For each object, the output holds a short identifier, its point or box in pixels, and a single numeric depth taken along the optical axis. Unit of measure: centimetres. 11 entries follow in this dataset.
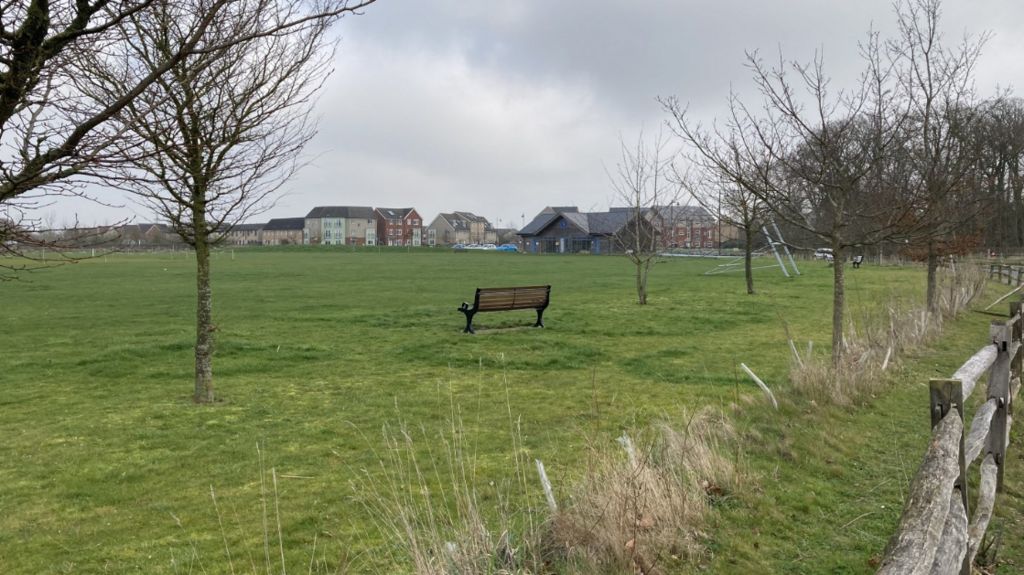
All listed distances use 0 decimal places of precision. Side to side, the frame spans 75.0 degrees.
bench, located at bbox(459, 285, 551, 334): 1434
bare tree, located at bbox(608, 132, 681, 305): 2014
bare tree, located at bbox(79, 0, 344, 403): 723
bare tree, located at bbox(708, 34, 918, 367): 824
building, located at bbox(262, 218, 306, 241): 13975
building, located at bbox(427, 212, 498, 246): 14200
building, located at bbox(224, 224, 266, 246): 14812
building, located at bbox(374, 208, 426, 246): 13388
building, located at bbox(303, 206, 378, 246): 13075
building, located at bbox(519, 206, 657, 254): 8100
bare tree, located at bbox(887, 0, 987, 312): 956
